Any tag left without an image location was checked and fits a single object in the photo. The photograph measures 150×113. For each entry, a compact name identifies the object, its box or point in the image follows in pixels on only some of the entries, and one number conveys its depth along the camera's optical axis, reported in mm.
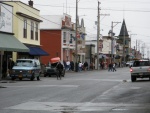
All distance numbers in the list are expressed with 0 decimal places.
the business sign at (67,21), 66250
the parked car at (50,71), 44000
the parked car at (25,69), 34344
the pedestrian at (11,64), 37659
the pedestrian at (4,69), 37094
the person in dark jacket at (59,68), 38241
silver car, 34188
